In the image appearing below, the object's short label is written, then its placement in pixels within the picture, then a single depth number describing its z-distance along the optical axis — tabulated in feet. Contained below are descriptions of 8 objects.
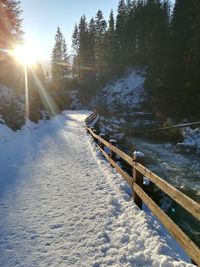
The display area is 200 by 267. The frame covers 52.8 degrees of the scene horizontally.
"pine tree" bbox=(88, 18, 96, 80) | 192.82
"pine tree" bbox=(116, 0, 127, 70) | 168.31
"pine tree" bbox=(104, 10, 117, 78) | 169.95
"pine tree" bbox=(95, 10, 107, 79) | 181.46
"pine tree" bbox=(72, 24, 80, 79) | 206.51
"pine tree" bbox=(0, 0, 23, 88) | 73.73
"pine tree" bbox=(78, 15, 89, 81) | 194.91
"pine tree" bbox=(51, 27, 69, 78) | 227.20
